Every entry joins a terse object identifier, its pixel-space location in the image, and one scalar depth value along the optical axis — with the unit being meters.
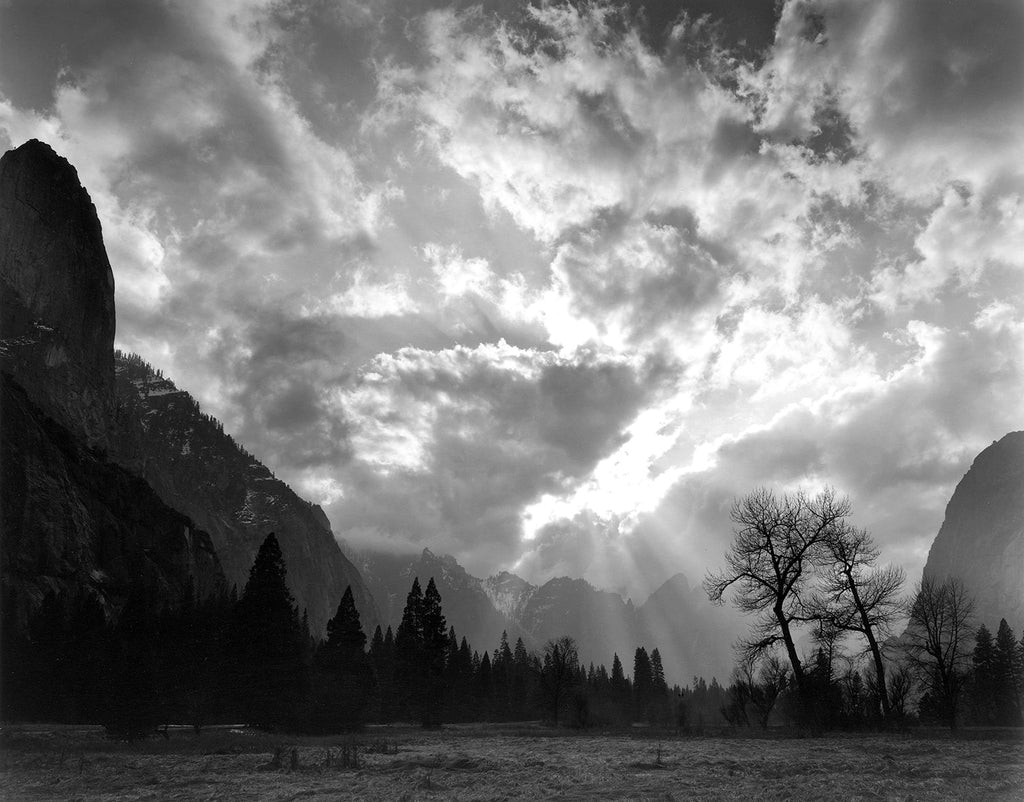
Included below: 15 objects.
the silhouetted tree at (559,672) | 83.06
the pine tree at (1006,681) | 66.06
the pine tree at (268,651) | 48.69
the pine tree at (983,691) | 68.94
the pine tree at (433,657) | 65.12
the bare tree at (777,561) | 32.12
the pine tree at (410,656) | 69.50
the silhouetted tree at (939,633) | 37.50
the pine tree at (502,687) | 107.00
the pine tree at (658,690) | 114.00
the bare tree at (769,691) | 53.03
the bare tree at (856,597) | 32.94
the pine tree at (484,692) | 100.00
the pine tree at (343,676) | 53.38
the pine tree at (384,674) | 76.88
